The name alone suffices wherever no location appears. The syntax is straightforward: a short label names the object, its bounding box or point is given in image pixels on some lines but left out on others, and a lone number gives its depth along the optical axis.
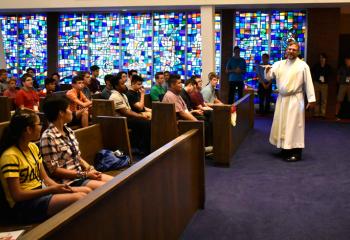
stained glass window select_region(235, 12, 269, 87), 11.27
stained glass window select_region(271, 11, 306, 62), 10.98
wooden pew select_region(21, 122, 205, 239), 1.88
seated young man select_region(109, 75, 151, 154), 6.27
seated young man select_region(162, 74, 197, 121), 6.07
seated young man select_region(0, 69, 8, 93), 8.91
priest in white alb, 5.99
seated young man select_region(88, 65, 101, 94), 9.01
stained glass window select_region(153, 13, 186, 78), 11.80
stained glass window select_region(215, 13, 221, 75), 11.42
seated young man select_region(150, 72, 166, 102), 7.79
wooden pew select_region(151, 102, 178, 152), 5.73
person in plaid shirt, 3.26
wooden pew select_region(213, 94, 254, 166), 5.75
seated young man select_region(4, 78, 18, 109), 7.82
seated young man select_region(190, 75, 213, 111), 6.89
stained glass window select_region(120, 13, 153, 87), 12.02
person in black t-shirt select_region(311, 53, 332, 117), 10.20
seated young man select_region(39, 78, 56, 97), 7.18
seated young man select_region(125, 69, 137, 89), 8.84
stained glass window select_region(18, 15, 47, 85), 12.63
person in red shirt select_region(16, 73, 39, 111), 6.89
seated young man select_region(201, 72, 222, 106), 7.60
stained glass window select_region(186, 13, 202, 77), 11.68
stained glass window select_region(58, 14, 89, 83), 12.42
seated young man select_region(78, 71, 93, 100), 7.17
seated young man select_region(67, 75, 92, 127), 6.36
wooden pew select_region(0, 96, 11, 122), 6.44
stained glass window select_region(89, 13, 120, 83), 12.23
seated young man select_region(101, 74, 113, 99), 7.03
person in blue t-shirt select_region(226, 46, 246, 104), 10.53
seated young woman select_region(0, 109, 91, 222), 2.68
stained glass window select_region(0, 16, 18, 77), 12.95
